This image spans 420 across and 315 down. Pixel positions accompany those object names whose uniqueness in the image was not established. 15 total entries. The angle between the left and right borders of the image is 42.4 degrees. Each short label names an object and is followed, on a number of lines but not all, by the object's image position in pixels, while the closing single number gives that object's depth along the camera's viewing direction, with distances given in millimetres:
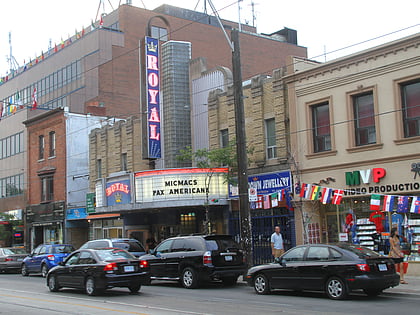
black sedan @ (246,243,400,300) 13344
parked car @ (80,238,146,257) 21906
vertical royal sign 29062
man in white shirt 21000
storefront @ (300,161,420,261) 18766
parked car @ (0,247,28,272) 28328
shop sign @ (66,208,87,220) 36719
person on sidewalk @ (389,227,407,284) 16492
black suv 17531
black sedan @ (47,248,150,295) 15781
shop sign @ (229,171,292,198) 22977
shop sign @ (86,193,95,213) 34031
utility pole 19328
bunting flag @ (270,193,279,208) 22547
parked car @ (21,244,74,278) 25405
